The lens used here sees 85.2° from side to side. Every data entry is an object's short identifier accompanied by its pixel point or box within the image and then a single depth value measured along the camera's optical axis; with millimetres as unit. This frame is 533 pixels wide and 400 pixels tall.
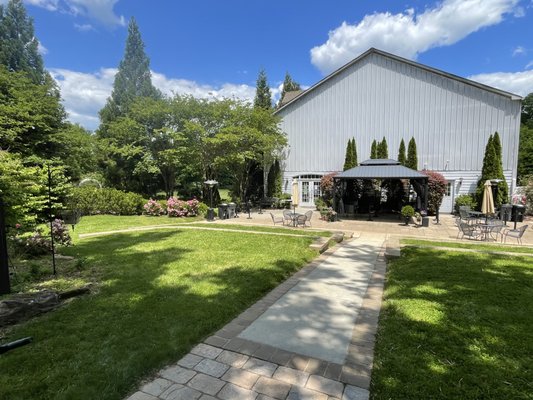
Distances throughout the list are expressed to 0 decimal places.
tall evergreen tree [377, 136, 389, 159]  19552
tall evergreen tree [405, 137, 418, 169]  18812
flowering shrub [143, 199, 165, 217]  16734
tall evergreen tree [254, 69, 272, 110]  45438
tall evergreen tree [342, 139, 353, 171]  20406
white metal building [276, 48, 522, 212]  17656
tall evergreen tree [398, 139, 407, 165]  19203
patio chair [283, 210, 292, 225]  12688
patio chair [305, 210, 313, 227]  12931
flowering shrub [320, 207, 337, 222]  14702
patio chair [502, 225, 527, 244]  9039
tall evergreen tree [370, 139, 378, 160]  19875
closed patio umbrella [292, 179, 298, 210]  15227
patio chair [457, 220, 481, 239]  9953
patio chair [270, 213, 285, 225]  13086
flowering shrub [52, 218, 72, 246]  7758
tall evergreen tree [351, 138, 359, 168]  20328
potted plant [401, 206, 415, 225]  13336
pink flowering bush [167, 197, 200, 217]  16062
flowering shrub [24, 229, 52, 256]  6801
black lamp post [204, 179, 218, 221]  15008
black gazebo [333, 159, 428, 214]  14002
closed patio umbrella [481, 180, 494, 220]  11941
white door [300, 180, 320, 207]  22391
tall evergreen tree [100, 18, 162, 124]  32562
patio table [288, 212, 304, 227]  12294
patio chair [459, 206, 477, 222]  13527
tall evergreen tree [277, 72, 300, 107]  49688
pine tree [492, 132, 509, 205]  16562
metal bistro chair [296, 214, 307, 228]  12053
